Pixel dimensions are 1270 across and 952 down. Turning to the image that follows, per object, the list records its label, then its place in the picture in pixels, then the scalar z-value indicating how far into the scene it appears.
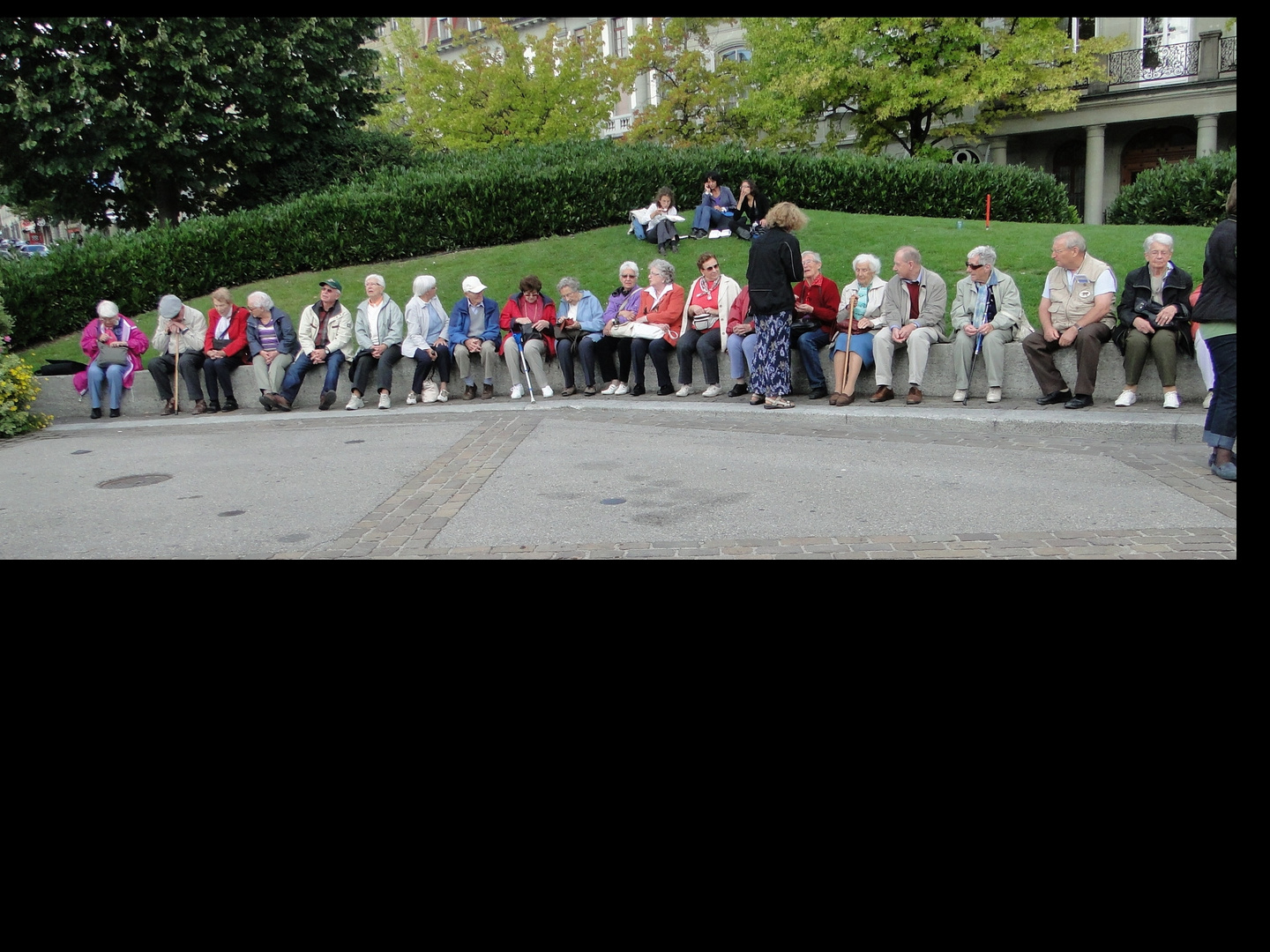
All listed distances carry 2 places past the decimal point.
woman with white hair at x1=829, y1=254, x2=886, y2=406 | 11.20
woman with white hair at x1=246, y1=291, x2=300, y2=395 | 13.37
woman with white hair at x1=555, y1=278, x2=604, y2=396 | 12.77
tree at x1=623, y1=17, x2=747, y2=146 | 34.81
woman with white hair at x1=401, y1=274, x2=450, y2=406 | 13.11
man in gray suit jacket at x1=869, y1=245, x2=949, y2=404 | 11.03
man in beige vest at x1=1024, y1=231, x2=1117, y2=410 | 10.14
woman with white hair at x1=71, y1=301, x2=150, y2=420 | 13.53
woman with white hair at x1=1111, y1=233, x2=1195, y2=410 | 9.74
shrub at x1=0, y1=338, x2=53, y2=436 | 12.41
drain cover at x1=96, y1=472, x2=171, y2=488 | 9.31
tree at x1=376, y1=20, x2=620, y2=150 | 34.09
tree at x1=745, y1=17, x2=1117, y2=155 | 30.12
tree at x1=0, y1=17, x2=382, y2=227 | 19.81
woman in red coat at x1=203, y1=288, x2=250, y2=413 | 13.52
